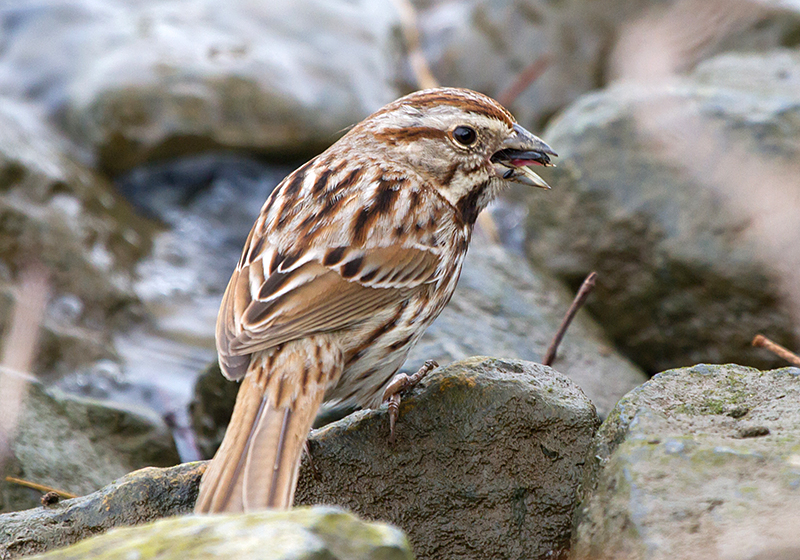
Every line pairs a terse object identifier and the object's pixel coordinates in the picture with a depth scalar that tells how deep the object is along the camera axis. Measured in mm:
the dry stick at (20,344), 8047
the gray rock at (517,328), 9797
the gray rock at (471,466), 6277
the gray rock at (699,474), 4703
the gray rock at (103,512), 6258
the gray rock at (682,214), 10672
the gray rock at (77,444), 8109
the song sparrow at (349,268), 5848
